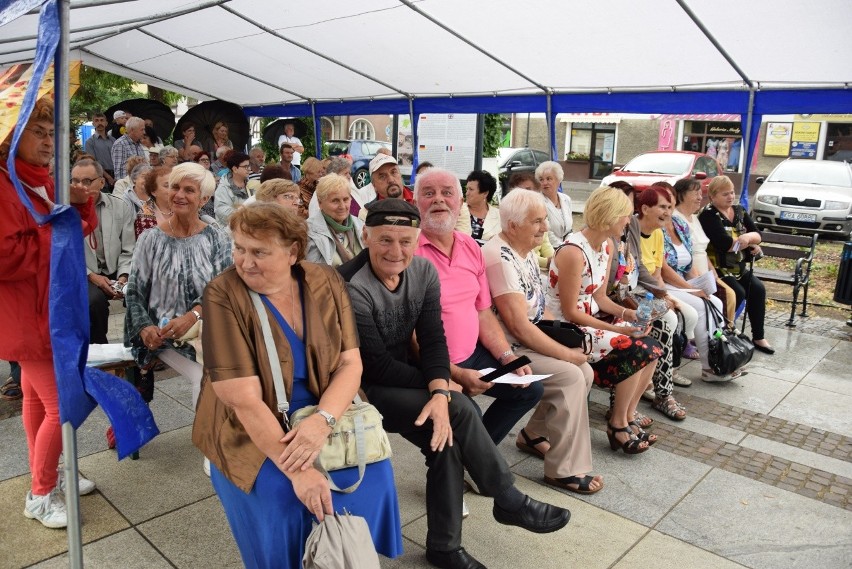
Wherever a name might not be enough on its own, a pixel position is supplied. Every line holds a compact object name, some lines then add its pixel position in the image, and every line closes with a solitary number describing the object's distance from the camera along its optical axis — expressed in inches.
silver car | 502.6
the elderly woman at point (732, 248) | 233.5
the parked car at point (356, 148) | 783.1
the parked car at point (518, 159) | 797.9
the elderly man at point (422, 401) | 103.7
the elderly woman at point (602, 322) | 149.4
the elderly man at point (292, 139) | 437.7
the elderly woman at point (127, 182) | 246.5
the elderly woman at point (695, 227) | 224.7
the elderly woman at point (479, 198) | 241.3
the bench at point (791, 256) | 257.8
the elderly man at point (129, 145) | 336.8
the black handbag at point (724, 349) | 193.6
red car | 537.0
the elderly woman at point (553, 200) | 256.2
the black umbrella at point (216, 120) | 471.8
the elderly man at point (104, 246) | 162.2
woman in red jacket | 93.1
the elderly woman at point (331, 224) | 155.6
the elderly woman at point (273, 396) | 81.6
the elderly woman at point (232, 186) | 243.8
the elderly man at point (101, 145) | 374.0
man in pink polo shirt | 125.3
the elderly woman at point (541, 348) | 132.1
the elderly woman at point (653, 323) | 172.7
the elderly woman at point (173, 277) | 127.3
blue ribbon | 80.3
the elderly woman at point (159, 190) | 143.9
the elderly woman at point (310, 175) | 233.3
